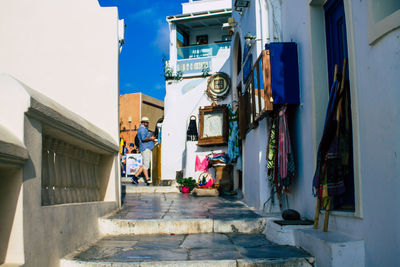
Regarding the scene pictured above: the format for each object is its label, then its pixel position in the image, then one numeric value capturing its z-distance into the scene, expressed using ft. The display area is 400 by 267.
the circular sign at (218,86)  47.06
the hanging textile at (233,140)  35.48
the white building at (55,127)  7.92
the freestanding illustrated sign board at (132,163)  54.20
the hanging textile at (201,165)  41.66
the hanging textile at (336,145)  11.60
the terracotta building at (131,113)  85.61
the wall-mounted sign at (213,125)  42.11
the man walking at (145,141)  38.01
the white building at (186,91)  48.08
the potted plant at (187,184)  37.24
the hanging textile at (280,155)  16.44
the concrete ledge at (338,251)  9.98
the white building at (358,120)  8.86
